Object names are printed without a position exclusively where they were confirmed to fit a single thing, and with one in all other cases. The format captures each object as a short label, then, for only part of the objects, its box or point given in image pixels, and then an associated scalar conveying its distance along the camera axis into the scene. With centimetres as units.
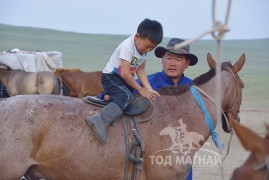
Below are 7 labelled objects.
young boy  884
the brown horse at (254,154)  418
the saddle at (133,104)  889
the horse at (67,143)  806
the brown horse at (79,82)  3198
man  1062
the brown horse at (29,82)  2927
